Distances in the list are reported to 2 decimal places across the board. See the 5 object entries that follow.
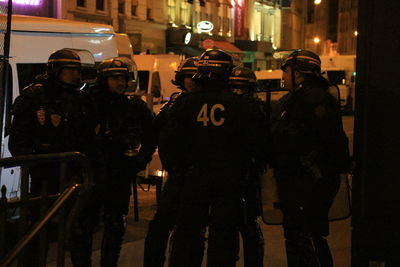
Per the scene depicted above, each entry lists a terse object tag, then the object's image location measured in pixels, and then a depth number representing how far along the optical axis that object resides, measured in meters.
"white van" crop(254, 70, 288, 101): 31.58
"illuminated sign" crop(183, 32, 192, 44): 37.12
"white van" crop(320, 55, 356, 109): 38.31
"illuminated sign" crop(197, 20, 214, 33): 39.81
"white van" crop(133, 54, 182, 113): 18.92
